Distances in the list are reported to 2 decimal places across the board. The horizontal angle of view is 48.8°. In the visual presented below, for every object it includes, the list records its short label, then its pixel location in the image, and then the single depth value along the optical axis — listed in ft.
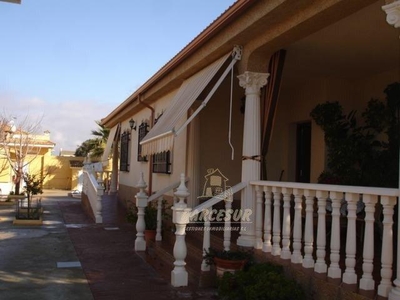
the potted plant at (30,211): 41.19
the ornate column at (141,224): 27.94
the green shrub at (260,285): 15.28
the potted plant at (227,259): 18.39
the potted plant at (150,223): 28.91
